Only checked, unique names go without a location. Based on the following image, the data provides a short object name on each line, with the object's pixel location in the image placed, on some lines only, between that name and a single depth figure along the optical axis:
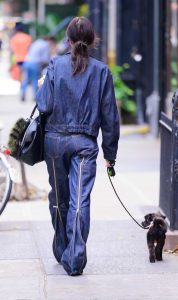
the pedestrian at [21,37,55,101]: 41.64
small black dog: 12.39
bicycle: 14.10
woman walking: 11.76
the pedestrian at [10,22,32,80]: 46.36
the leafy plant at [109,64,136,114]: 30.73
